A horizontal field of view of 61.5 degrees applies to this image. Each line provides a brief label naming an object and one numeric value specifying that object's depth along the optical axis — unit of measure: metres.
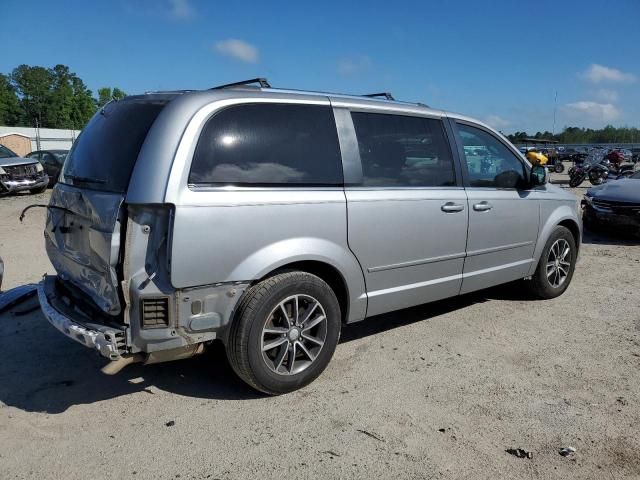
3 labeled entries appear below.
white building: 37.34
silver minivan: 2.99
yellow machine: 18.23
